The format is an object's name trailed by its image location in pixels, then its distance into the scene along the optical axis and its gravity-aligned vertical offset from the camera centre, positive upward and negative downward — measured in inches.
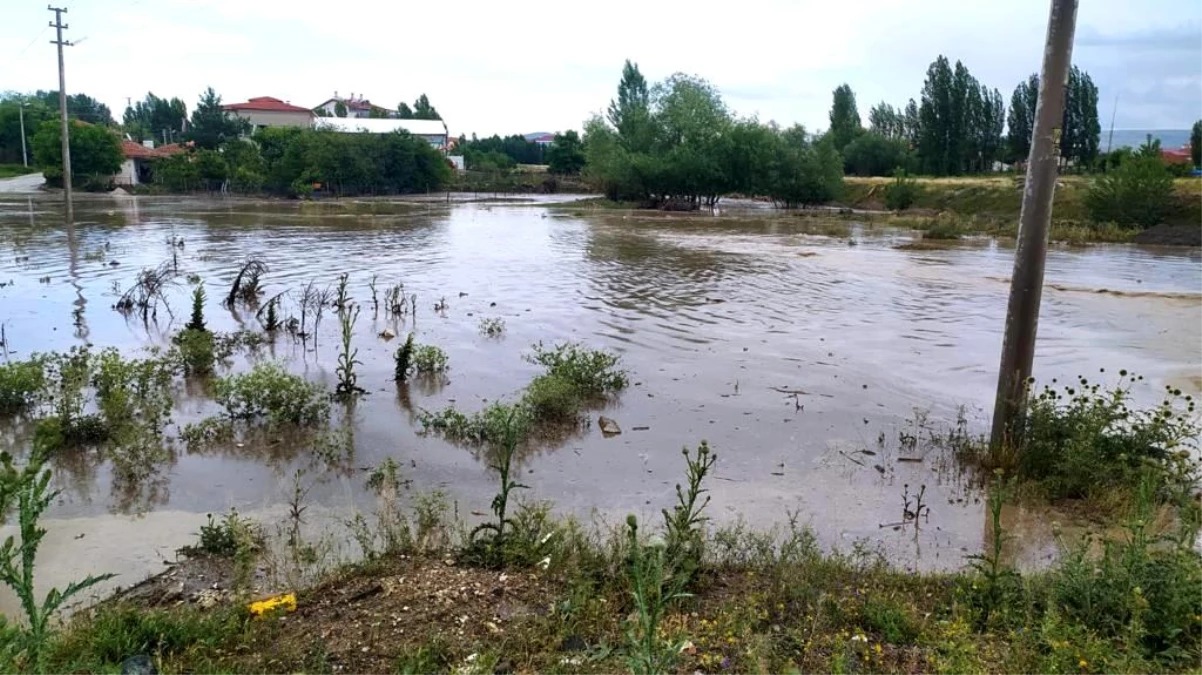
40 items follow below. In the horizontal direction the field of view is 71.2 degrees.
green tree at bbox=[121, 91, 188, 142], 4447.3 +337.4
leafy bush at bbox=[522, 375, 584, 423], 342.6 -80.5
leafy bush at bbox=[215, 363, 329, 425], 327.6 -81.2
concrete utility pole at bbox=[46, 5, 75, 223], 1235.5 +130.0
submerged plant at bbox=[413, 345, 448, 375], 418.3 -81.0
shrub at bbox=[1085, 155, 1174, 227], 1513.3 +60.8
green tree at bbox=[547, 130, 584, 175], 3864.9 +216.1
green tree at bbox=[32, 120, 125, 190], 2667.3 +92.0
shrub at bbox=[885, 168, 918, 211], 2226.9 +63.8
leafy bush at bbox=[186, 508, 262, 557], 214.4 -88.8
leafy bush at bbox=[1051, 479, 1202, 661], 152.8 -68.6
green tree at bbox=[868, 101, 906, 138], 4306.1 +512.1
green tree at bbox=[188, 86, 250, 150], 3228.3 +231.5
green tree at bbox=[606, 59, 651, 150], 2675.9 +371.1
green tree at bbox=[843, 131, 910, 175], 3312.0 +245.7
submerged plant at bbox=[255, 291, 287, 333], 513.0 -80.5
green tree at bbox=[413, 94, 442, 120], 5600.4 +577.8
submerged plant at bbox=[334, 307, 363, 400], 363.8 -82.2
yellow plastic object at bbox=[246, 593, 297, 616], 166.1 -82.6
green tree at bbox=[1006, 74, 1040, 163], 2874.0 +370.0
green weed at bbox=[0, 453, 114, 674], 106.5 -47.6
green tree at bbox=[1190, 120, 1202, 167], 2341.3 +240.4
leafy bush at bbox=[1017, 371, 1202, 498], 253.6 -67.6
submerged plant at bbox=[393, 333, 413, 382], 395.2 -77.1
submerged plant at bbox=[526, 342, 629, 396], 385.4 -76.8
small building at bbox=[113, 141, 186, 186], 2930.6 +72.5
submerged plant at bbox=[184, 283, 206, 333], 445.7 -66.9
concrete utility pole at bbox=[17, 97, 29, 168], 3144.7 +176.5
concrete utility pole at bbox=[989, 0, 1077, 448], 249.8 -2.0
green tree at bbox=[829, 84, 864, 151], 3656.5 +452.3
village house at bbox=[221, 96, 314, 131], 4343.0 +396.1
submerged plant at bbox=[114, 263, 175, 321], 569.0 -79.9
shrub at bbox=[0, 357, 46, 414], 327.6 -80.9
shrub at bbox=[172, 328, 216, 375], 404.2 -79.9
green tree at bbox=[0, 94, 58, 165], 3309.5 +205.4
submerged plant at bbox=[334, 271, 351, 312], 498.5 -77.4
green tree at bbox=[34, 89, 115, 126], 4896.7 +453.2
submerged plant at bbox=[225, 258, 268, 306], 609.6 -76.5
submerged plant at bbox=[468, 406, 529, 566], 190.5 -78.7
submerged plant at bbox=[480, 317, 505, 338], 531.1 -81.5
